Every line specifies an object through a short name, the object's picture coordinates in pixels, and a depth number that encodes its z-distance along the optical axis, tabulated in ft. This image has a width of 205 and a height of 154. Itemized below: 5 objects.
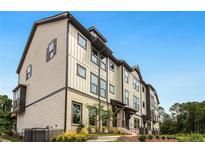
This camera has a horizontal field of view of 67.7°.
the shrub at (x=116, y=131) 40.30
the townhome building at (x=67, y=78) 33.02
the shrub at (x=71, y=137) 26.94
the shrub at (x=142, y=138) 29.30
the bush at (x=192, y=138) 33.85
